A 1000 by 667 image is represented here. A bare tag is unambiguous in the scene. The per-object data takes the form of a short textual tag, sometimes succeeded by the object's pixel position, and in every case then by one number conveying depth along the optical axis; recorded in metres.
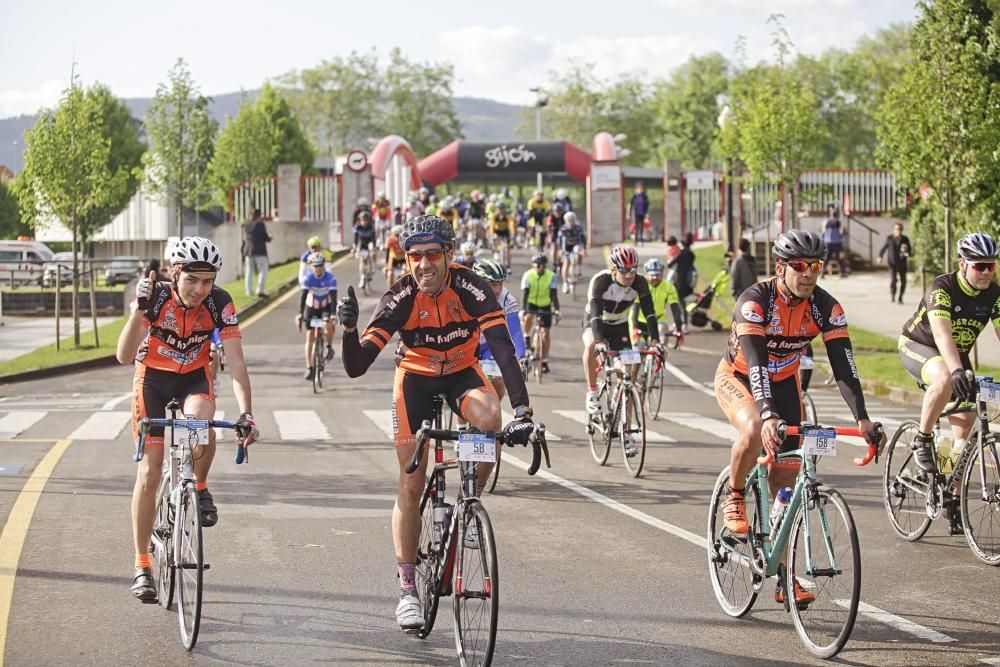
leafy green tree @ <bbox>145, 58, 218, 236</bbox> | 41.31
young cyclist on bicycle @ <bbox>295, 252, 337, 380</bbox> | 22.11
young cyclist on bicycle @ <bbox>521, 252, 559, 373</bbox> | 21.66
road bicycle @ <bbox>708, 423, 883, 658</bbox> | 6.77
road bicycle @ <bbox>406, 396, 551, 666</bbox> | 6.51
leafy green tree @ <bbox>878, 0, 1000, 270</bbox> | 22.61
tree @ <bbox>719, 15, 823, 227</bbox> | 36.56
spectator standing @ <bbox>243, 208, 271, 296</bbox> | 36.09
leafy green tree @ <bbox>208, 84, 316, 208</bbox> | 67.56
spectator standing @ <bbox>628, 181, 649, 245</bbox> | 46.44
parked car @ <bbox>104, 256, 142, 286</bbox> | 52.59
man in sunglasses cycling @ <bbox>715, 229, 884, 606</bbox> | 7.54
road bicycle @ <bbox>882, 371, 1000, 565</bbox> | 9.18
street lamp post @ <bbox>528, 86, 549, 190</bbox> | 82.00
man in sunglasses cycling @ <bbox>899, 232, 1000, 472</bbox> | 9.52
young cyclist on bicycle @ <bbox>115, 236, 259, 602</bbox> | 7.91
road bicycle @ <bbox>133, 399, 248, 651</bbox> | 7.16
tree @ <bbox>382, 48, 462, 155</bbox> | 113.38
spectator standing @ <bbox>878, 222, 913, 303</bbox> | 34.81
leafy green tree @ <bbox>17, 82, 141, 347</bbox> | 29.86
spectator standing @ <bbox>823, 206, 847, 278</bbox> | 41.66
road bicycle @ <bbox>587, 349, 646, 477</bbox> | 13.65
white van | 51.44
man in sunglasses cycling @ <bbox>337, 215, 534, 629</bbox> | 7.34
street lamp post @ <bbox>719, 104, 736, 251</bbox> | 39.22
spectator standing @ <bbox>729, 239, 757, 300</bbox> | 28.70
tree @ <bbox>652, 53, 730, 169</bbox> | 104.75
